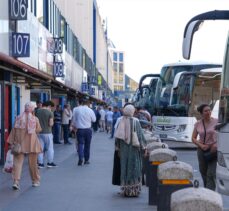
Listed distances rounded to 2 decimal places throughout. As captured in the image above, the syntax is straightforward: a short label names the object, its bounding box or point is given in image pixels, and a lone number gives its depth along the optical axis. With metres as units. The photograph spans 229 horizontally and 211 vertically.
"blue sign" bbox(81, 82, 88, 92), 45.08
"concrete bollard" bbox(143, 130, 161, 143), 13.42
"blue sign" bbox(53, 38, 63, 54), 25.84
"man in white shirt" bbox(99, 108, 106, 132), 40.95
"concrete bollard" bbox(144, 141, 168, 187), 11.18
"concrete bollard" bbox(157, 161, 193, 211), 7.26
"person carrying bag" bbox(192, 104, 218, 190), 10.13
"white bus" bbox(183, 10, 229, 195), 8.79
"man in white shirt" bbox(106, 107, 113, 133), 38.09
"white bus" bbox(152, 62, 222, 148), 23.89
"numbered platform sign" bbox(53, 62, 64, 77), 26.06
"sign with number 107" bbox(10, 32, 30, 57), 16.03
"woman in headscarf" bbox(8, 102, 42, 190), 11.60
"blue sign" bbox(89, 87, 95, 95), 51.03
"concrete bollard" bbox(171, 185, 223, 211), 5.13
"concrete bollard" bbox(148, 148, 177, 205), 9.96
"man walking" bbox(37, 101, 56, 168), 14.82
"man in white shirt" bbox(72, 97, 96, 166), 16.22
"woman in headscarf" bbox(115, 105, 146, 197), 10.84
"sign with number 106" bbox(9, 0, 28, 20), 15.75
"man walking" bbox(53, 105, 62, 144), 25.56
